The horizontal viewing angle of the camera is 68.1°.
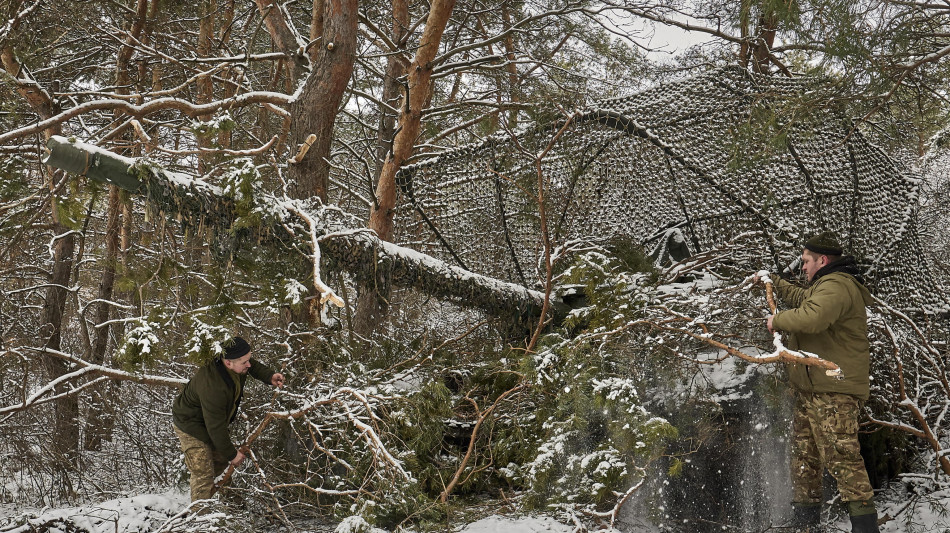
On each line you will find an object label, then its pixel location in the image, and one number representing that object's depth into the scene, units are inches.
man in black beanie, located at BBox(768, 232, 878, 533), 153.2
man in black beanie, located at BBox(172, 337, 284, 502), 177.8
